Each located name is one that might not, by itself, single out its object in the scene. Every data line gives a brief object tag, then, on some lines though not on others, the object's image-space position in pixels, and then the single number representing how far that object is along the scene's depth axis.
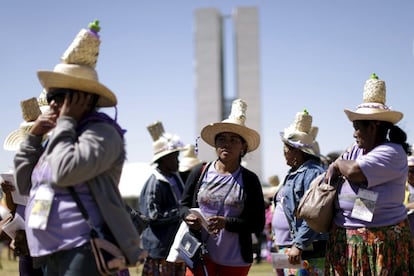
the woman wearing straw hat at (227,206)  5.84
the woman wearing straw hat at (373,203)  4.65
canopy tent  25.67
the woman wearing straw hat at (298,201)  5.84
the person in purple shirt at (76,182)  3.54
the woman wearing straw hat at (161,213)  8.03
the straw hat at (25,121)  5.40
